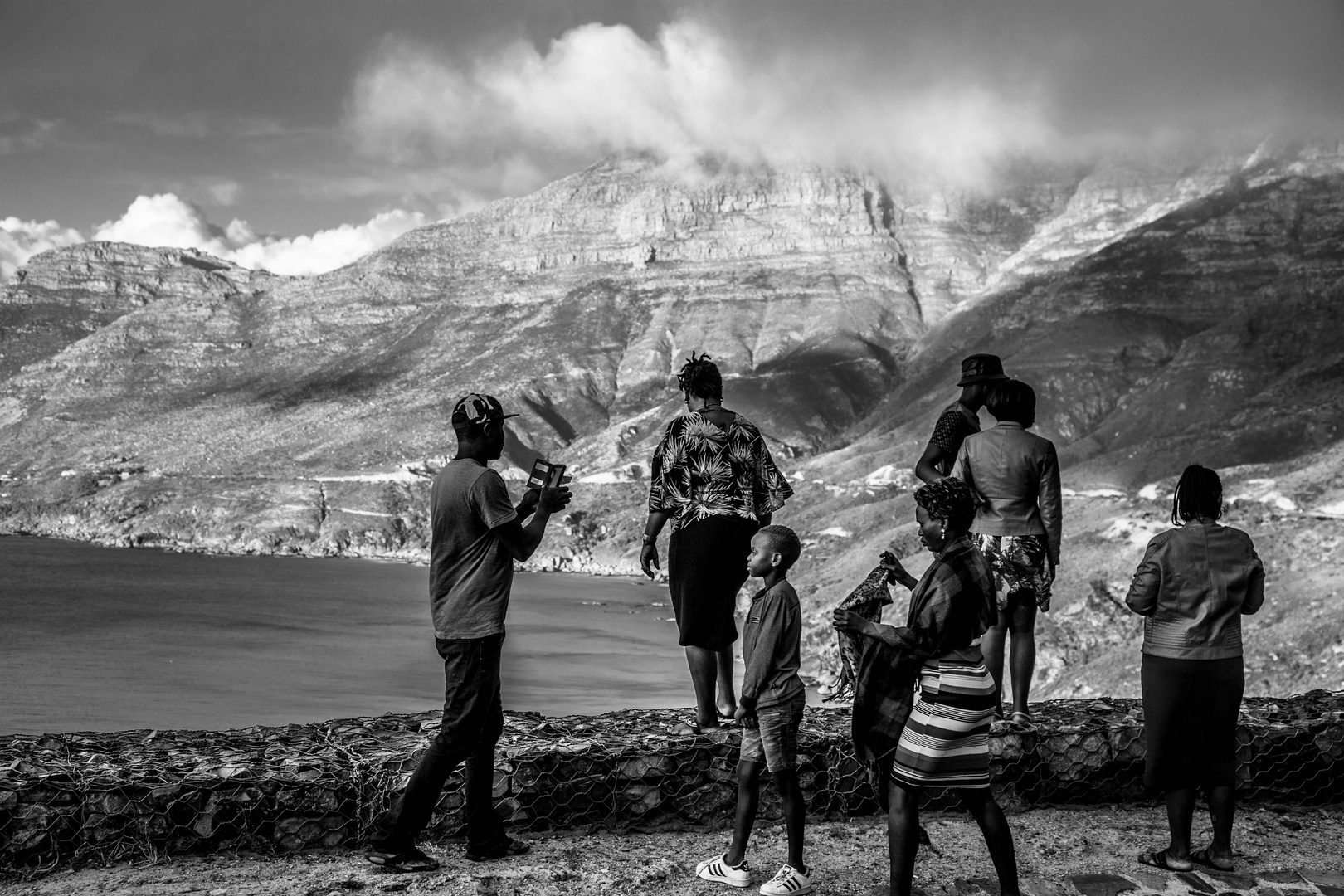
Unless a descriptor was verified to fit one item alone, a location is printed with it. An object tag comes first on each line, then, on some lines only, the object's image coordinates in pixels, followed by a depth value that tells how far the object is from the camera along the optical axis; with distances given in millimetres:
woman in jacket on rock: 6277
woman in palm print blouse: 6227
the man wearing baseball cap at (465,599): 5414
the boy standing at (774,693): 5281
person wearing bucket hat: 6535
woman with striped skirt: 4773
